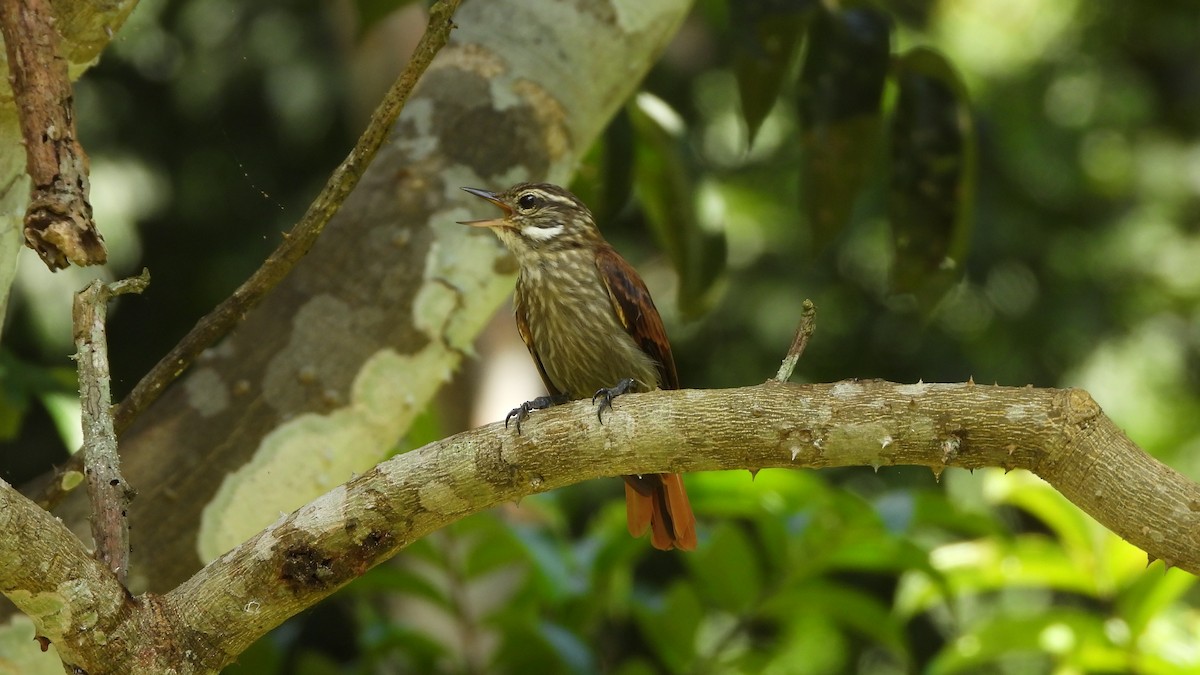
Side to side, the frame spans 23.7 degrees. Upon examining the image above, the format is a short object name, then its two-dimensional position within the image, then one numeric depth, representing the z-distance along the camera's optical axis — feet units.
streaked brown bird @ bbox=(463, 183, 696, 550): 23.80
